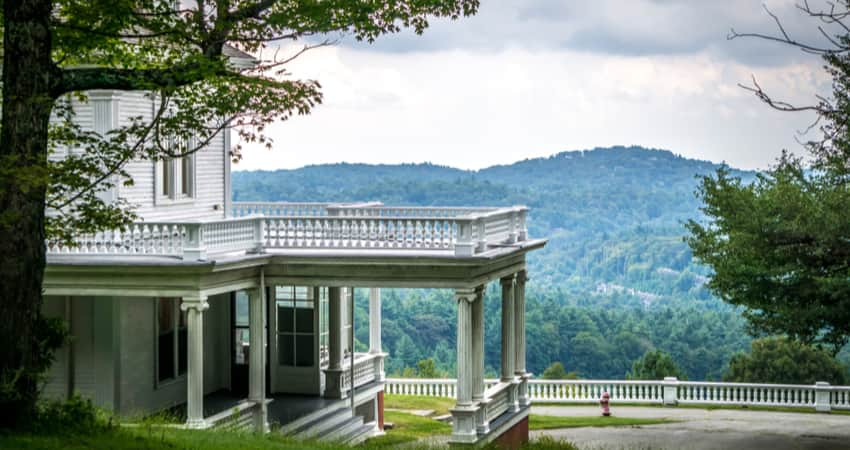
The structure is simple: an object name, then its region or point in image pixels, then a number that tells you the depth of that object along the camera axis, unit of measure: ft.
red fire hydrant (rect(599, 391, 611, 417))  125.59
